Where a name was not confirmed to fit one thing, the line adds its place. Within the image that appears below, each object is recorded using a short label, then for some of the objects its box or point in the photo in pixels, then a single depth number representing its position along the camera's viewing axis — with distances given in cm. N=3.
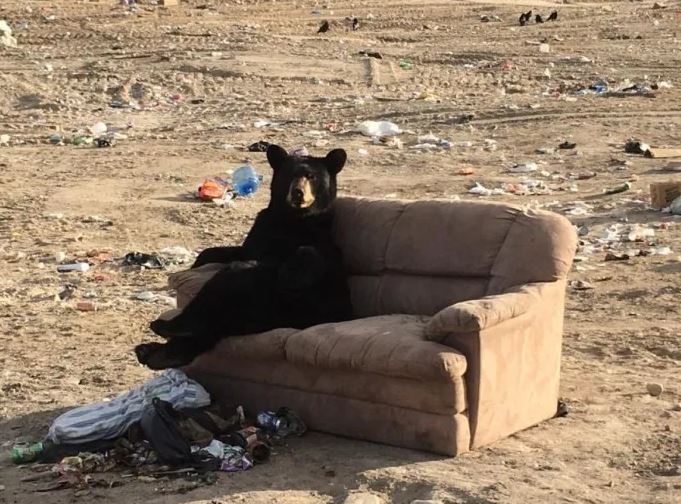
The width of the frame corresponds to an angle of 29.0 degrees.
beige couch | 625
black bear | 696
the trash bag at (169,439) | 626
